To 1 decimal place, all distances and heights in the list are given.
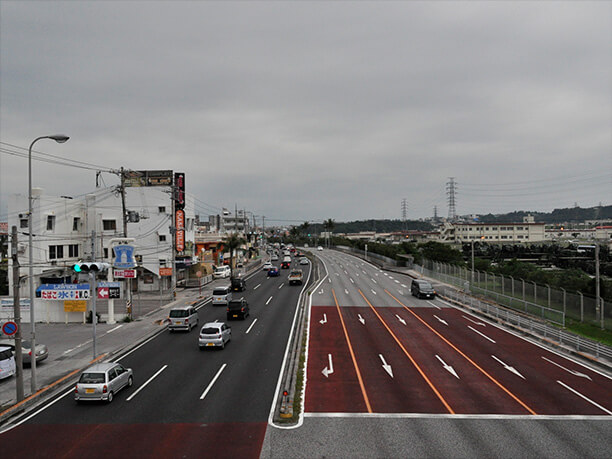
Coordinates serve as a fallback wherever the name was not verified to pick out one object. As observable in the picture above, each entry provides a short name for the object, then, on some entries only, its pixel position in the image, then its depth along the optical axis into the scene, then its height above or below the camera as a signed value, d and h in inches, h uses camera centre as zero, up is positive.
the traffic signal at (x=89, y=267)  796.6 -57.4
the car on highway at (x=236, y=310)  1466.5 -258.9
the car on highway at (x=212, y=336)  1064.8 -252.5
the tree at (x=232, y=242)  2784.0 -57.1
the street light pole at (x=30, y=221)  733.3 +29.1
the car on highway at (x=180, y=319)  1289.4 -250.9
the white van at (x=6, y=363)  876.0 -253.7
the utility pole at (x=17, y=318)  709.3 -131.5
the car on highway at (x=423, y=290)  1882.4 -266.3
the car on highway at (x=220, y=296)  1779.0 -260.4
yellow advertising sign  1466.5 -229.2
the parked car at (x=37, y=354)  956.6 -258.4
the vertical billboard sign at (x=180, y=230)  2225.6 +23.3
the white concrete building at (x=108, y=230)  2026.3 +33.1
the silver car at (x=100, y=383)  714.2 -244.5
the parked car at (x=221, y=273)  2716.5 -246.8
